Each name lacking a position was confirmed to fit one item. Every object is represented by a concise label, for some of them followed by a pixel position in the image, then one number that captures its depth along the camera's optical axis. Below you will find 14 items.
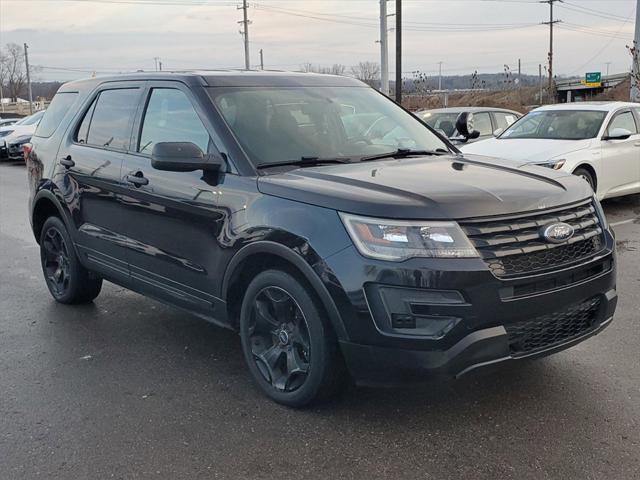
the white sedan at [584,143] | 9.09
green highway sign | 62.35
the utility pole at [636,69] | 16.36
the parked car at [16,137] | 21.33
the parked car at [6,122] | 28.77
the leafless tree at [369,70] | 51.59
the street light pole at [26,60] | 77.36
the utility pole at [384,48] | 22.39
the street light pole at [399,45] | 23.30
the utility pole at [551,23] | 64.62
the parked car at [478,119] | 12.95
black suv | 3.15
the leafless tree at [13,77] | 99.75
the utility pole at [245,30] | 50.57
